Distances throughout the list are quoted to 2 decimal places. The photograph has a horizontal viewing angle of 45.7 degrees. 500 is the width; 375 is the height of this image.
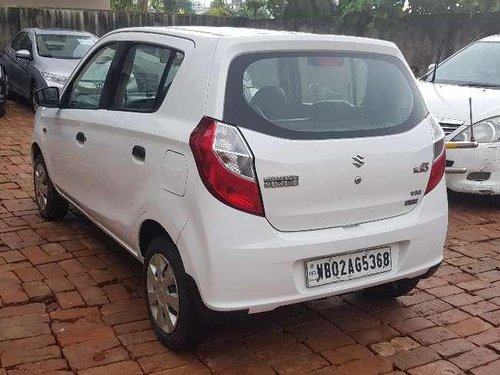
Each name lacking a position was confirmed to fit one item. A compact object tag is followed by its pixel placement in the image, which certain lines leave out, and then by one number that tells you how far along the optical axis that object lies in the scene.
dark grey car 10.61
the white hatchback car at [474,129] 5.73
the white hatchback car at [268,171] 2.77
